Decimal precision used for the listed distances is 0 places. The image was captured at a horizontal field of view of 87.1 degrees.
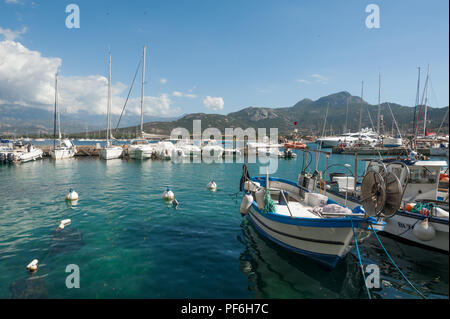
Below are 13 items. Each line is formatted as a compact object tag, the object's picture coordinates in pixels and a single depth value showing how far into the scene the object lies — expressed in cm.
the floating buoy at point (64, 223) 1272
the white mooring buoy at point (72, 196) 1797
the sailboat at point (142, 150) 5053
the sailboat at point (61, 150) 4791
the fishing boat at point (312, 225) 835
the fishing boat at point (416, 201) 814
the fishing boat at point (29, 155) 4403
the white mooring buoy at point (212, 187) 2294
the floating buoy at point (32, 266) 866
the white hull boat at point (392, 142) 5951
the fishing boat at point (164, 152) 5150
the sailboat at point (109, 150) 4828
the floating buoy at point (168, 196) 1857
